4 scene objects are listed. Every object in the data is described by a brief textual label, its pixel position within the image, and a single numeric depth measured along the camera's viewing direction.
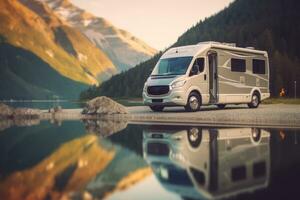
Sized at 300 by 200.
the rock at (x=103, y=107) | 14.98
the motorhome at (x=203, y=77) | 14.45
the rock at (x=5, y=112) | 15.19
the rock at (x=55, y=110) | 16.70
